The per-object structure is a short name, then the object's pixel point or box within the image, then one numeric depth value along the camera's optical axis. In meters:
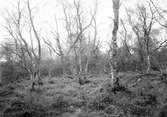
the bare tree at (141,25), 17.98
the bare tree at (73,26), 17.47
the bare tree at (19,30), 14.33
